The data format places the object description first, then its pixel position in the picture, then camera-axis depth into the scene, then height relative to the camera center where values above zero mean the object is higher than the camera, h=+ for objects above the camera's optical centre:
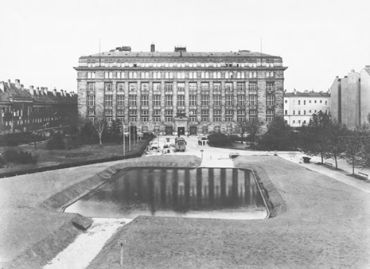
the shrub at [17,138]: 80.16 -0.77
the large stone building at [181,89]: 122.06 +13.87
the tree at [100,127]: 93.30 +1.96
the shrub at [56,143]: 81.62 -1.63
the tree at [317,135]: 61.09 +0.17
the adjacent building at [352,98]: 94.25 +10.03
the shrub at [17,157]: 59.19 -3.27
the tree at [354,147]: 51.31 -1.38
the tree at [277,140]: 84.62 -0.86
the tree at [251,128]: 98.56 +1.90
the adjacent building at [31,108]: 100.25 +7.81
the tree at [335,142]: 58.25 -0.84
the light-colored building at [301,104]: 144.00 +11.26
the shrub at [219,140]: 92.94 -1.00
